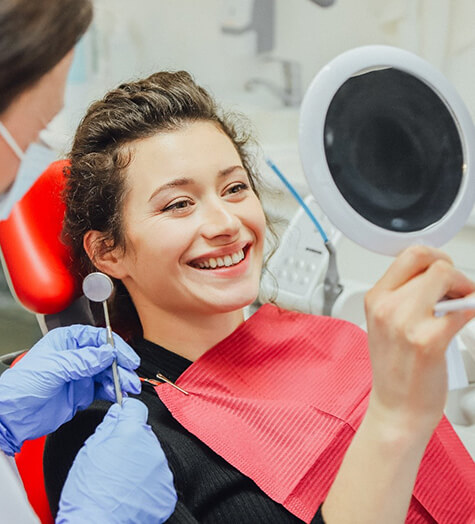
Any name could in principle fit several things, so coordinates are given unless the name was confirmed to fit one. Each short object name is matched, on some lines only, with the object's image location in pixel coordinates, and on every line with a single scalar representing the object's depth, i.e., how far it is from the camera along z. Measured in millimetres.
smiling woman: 1058
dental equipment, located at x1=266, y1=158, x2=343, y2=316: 1733
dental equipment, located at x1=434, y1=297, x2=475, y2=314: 737
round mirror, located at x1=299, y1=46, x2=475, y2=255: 843
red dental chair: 1312
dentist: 599
